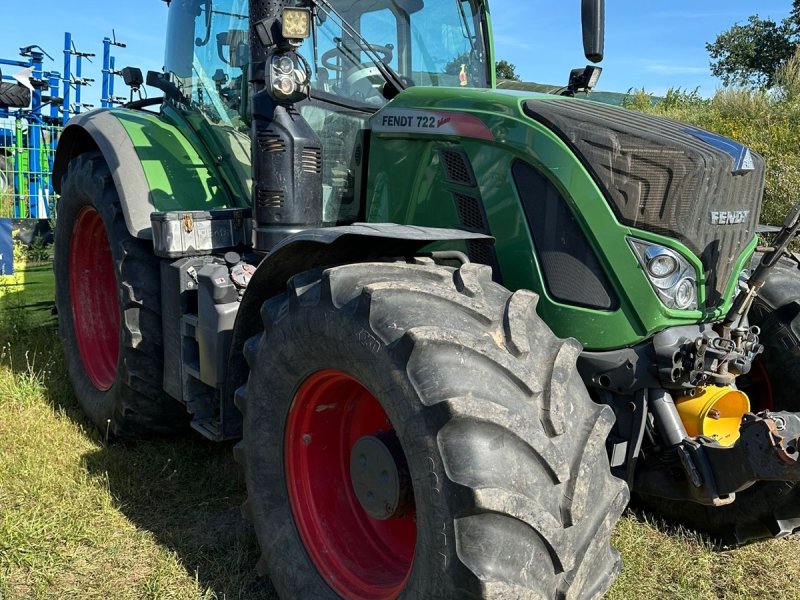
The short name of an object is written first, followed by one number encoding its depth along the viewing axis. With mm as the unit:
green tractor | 1935
